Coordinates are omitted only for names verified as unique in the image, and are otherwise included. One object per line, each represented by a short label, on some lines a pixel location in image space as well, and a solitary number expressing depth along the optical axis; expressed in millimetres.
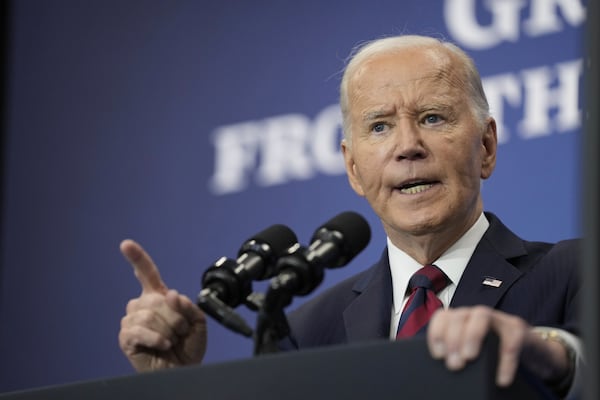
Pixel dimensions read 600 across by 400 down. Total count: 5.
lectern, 3883
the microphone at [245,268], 4188
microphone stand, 4102
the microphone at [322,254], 4109
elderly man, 4336
